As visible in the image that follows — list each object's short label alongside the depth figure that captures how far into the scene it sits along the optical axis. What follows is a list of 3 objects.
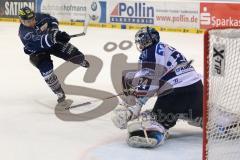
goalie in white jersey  5.60
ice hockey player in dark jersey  7.25
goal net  4.39
